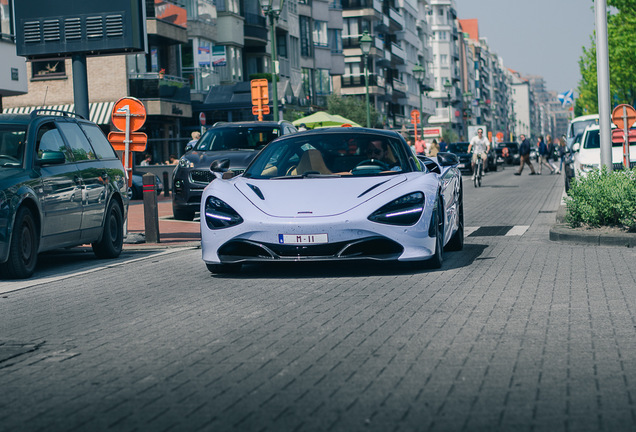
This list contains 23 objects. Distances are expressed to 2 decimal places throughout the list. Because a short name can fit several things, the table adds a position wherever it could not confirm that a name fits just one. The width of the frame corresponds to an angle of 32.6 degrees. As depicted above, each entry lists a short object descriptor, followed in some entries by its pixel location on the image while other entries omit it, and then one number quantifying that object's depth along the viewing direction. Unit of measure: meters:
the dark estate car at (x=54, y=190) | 10.55
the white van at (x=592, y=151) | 25.48
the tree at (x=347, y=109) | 71.31
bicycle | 33.81
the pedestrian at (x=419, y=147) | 47.56
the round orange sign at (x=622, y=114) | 22.29
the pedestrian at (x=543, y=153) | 48.12
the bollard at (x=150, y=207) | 15.05
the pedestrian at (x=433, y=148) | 43.33
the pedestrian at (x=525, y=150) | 43.21
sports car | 9.41
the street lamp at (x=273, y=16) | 29.17
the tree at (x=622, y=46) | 48.31
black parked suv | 19.19
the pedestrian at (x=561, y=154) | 44.81
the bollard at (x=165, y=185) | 33.62
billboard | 18.12
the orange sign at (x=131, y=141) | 16.36
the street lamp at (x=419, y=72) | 57.43
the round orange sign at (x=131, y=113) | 16.34
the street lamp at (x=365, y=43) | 43.03
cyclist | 34.66
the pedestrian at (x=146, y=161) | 39.76
